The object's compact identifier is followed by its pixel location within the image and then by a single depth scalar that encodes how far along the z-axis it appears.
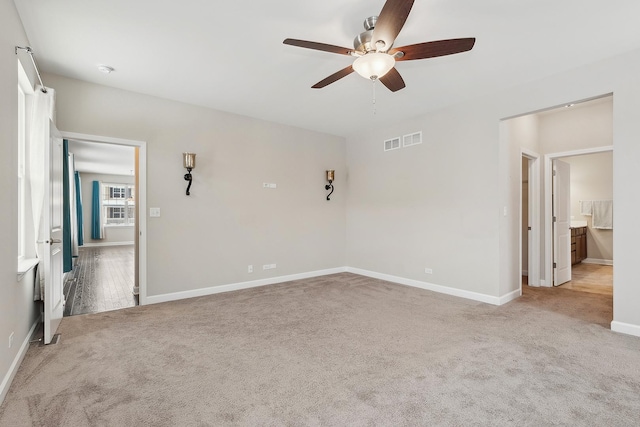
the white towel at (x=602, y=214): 6.79
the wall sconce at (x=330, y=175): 5.63
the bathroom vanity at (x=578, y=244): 6.54
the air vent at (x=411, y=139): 4.77
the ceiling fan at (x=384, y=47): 1.94
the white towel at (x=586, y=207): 7.04
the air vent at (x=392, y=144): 5.10
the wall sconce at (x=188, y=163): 4.12
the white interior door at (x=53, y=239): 2.72
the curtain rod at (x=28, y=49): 2.37
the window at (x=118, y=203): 10.96
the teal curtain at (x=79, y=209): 9.40
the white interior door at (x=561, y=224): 4.93
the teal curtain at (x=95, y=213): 10.52
